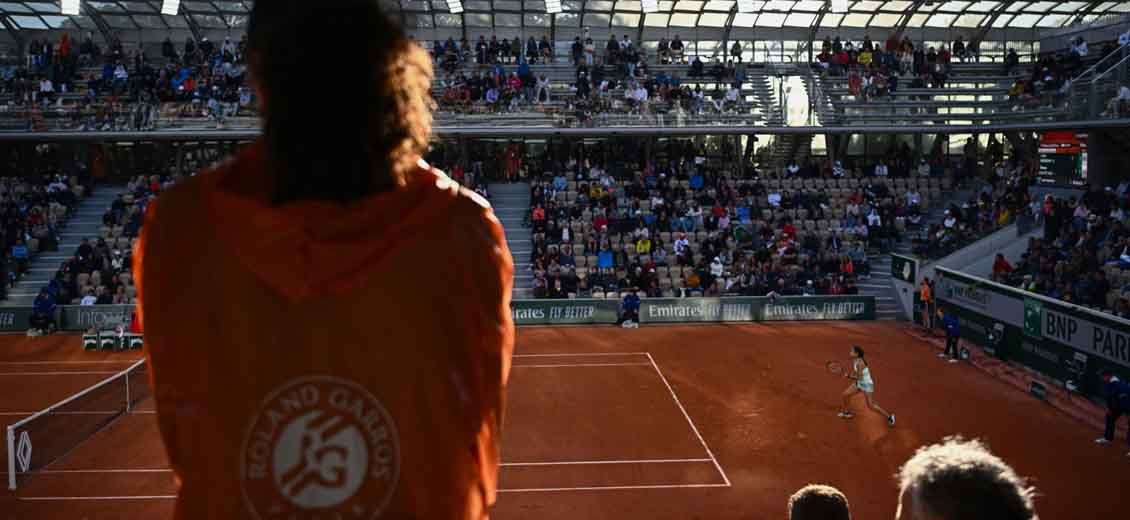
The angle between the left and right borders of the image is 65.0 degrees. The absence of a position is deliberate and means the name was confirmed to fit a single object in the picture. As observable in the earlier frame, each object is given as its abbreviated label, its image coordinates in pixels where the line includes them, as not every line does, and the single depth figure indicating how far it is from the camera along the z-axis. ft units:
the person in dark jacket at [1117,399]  49.01
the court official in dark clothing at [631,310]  85.97
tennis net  44.88
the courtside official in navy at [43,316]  83.30
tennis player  55.06
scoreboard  109.70
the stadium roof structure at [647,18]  121.60
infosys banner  83.30
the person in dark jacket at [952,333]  71.36
